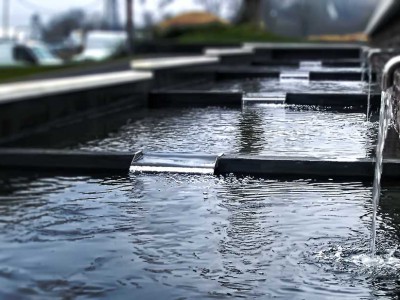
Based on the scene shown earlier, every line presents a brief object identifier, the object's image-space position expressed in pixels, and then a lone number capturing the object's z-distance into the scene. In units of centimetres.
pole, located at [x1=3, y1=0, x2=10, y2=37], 6183
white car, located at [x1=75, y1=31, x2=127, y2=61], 3136
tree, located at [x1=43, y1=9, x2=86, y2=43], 8419
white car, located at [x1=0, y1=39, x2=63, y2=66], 2655
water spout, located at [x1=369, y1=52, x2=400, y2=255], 353
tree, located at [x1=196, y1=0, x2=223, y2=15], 6144
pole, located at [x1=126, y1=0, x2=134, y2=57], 2536
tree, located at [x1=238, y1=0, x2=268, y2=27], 3041
